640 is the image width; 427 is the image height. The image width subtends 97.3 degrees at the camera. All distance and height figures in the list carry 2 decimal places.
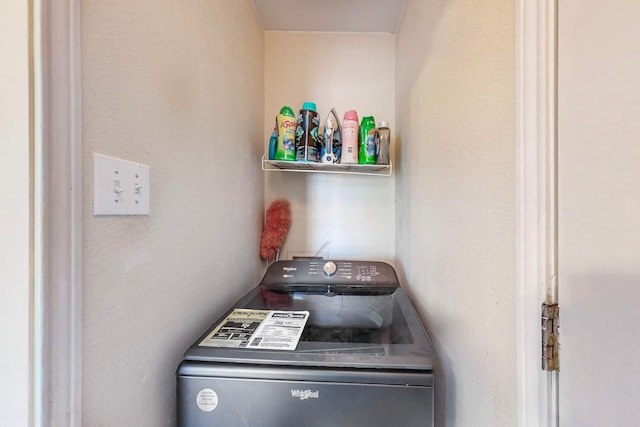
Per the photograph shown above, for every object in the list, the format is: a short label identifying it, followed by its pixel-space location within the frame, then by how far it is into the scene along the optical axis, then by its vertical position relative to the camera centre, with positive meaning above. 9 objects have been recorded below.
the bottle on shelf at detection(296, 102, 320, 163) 1.40 +0.38
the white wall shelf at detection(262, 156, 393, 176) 1.45 +0.24
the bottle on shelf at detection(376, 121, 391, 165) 1.43 +0.33
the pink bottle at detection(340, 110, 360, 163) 1.39 +0.36
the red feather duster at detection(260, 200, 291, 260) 1.57 -0.10
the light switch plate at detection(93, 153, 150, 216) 0.52 +0.05
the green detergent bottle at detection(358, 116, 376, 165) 1.41 +0.34
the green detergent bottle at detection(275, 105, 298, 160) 1.37 +0.37
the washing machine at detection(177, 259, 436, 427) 0.62 -0.38
